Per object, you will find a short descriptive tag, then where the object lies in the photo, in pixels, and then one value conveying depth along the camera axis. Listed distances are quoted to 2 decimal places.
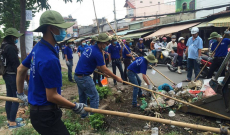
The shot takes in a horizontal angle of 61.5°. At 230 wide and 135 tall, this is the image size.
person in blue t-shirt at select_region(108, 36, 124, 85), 7.62
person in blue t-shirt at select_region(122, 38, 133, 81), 7.80
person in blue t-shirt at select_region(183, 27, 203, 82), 6.97
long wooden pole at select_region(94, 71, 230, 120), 3.64
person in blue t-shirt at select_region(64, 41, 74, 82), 8.37
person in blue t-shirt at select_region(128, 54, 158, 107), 4.83
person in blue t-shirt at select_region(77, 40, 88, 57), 9.99
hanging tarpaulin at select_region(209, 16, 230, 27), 10.55
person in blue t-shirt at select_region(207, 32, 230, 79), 6.31
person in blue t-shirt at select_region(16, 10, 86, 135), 1.87
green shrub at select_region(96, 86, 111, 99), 5.51
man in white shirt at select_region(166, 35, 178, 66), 10.84
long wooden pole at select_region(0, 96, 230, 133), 2.36
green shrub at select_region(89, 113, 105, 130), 3.62
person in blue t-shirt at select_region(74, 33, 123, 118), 3.99
